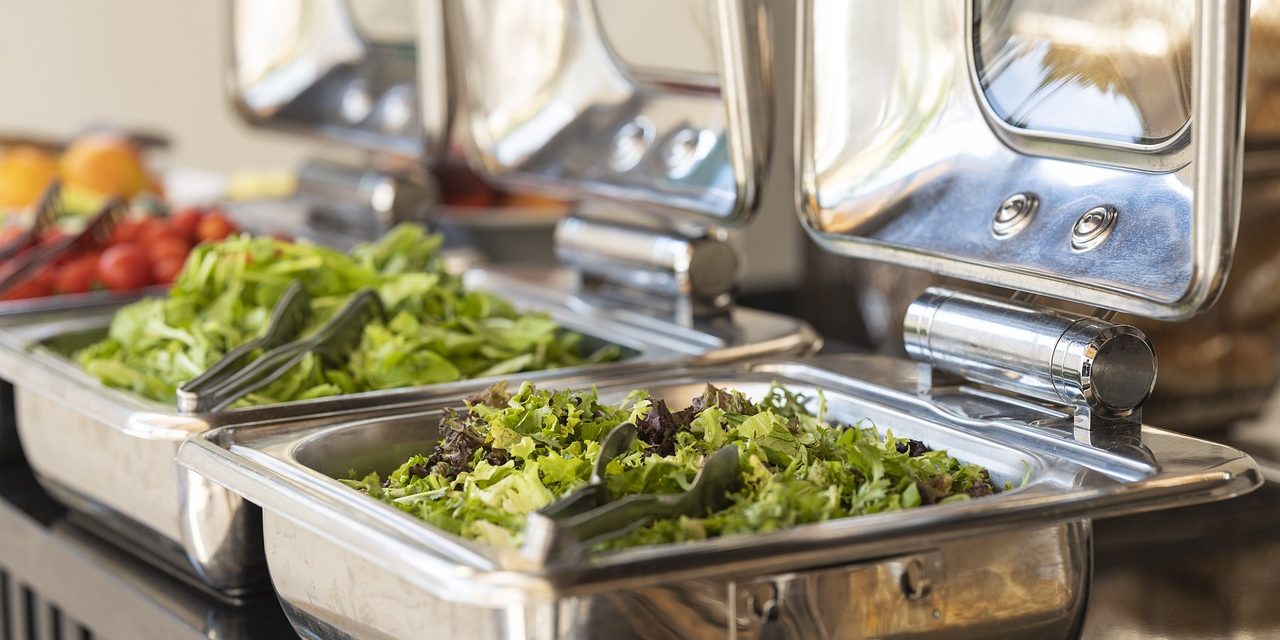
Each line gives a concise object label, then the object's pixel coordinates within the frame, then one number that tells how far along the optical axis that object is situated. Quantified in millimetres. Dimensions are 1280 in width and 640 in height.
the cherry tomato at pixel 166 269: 1951
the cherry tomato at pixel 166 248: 1964
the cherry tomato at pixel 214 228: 2011
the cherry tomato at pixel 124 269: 1935
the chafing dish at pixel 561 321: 1602
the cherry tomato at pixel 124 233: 1994
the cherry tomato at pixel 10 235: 2014
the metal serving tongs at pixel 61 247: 1917
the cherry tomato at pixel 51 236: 1988
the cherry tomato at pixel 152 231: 1989
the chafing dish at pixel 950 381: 1095
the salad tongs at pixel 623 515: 1053
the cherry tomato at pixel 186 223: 2006
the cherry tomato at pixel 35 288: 1917
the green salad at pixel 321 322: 1692
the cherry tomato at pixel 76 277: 1933
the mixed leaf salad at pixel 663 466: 1196
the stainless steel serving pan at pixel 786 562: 1061
